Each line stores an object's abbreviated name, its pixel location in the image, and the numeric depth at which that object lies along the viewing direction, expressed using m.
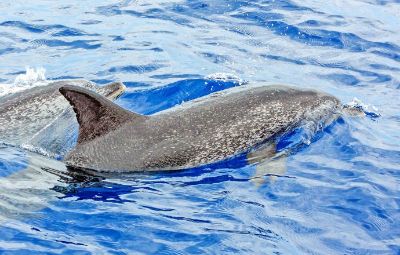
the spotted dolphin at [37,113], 21.02
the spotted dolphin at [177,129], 17.61
